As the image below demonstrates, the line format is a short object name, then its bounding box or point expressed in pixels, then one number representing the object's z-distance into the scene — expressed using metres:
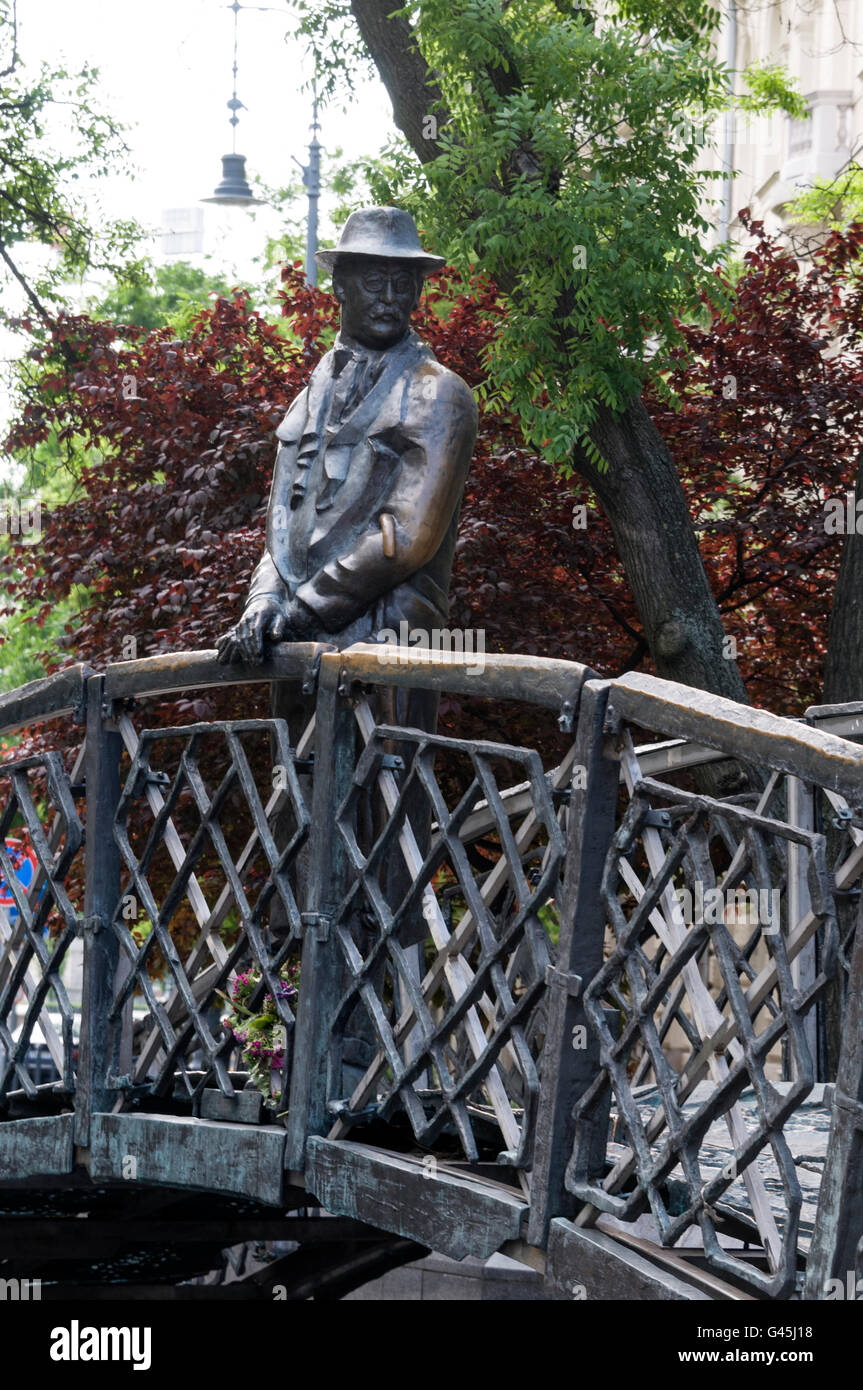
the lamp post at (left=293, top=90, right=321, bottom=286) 20.36
